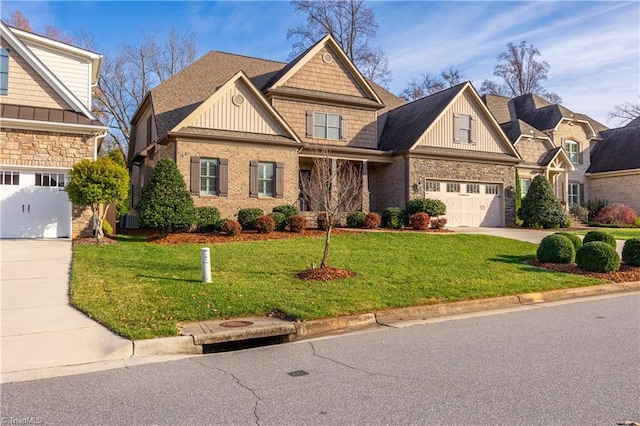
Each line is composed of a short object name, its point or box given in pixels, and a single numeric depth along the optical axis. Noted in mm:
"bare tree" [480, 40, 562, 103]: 53250
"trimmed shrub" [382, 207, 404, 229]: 21906
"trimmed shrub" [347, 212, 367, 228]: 21562
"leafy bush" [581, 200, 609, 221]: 32250
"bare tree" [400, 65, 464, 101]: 49125
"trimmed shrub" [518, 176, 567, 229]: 25047
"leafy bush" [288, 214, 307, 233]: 19016
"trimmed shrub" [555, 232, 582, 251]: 14673
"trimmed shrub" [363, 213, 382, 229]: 21469
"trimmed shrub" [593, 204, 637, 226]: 29297
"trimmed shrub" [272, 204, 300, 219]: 20062
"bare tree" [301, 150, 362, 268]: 11727
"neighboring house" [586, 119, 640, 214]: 32875
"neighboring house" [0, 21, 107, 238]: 16641
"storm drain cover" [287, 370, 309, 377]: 5523
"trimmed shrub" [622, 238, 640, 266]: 13570
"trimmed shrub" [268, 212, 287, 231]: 19227
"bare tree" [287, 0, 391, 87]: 39844
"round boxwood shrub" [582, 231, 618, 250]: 15023
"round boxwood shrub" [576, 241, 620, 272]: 12615
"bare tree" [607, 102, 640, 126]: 53531
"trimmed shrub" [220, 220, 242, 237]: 17469
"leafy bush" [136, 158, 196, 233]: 16328
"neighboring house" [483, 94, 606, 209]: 30172
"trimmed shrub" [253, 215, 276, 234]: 18281
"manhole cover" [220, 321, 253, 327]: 7534
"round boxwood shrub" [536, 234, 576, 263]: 13609
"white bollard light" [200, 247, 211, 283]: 10055
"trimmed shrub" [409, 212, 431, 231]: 21266
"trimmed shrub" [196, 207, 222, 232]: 18484
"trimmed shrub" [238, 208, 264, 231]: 19250
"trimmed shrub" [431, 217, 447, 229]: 21859
